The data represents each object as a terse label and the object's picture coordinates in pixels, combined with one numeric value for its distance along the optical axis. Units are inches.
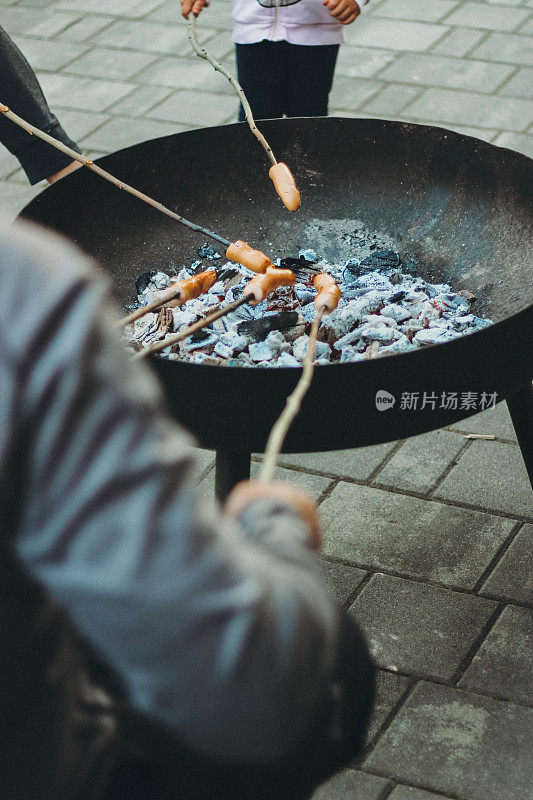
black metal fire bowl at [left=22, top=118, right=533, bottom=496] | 85.0
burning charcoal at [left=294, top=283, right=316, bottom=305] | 89.6
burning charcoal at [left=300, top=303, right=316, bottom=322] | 86.6
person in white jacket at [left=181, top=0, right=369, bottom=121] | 115.2
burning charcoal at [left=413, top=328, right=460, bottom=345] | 82.0
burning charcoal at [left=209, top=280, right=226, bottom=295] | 92.8
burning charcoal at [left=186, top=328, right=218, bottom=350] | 84.9
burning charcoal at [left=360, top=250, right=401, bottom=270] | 93.2
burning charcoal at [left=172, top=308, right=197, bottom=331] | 87.6
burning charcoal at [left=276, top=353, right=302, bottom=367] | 79.0
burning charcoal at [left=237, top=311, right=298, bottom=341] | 84.0
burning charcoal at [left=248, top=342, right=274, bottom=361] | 81.9
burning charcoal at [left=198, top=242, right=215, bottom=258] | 97.5
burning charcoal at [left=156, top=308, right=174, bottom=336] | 87.2
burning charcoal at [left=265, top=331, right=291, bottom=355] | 82.2
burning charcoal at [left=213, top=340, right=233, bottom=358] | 83.0
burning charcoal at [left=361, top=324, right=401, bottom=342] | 82.5
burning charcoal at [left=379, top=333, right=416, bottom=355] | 81.4
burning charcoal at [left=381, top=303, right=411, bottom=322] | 85.9
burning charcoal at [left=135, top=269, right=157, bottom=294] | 90.9
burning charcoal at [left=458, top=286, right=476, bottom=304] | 87.4
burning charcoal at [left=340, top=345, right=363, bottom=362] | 81.6
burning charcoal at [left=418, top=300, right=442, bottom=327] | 85.7
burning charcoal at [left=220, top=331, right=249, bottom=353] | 83.2
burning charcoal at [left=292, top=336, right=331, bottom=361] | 81.2
